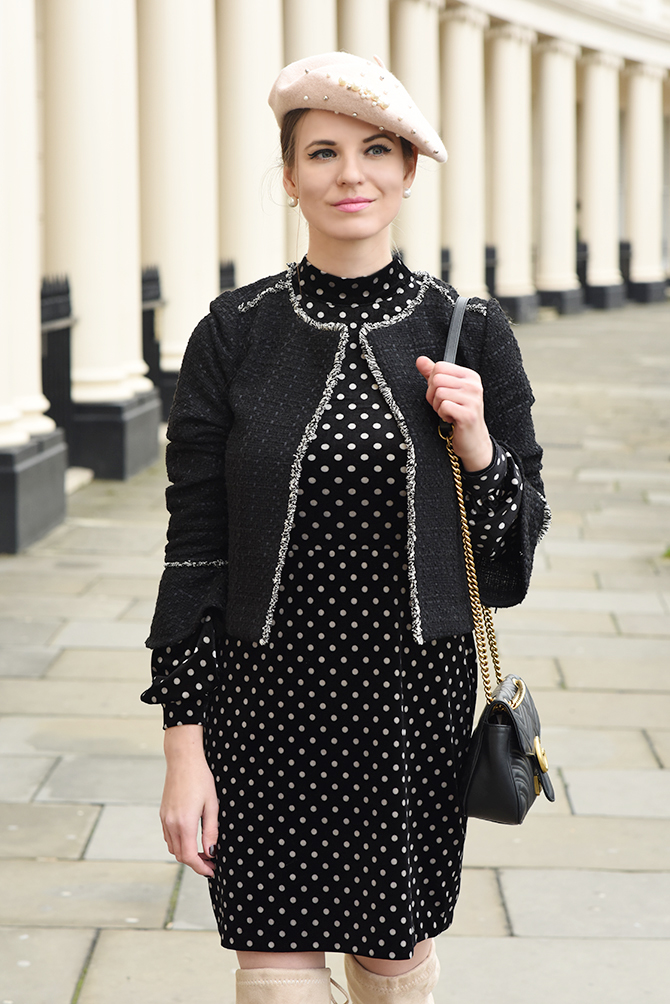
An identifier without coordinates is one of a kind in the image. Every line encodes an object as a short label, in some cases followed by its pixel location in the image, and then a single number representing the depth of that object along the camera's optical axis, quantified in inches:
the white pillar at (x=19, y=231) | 313.3
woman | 83.2
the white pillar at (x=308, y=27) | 679.1
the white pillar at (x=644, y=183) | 1360.7
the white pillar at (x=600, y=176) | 1278.3
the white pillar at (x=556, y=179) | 1196.5
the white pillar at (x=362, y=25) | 805.9
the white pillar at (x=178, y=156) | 490.6
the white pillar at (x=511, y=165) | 1101.1
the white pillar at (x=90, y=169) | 398.6
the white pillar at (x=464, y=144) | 1011.9
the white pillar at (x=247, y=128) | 574.9
